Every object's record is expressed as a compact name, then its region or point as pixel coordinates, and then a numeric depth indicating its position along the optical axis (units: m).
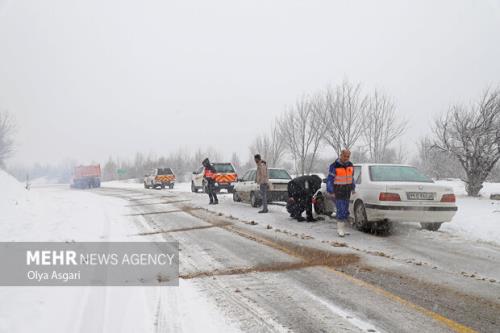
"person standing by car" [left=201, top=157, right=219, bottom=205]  15.17
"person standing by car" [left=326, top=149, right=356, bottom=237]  8.15
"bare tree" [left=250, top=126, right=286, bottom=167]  46.57
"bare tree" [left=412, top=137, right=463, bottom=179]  29.72
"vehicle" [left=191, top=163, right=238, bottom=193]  21.41
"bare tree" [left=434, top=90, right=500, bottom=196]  17.08
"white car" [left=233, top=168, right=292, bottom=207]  13.71
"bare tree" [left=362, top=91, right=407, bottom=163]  29.45
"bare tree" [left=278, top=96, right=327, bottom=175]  31.30
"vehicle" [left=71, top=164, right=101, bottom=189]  41.94
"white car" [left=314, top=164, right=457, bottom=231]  7.79
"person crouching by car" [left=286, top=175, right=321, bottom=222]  10.03
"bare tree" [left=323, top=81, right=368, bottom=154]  28.94
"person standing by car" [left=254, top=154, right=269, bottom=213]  12.07
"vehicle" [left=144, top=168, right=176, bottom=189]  33.34
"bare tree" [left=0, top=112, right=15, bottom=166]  46.92
